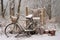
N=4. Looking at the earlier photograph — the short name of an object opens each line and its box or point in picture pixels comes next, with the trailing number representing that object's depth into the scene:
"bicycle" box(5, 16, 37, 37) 5.95
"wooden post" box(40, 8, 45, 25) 6.51
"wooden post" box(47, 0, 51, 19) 8.69
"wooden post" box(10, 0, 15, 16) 8.00
